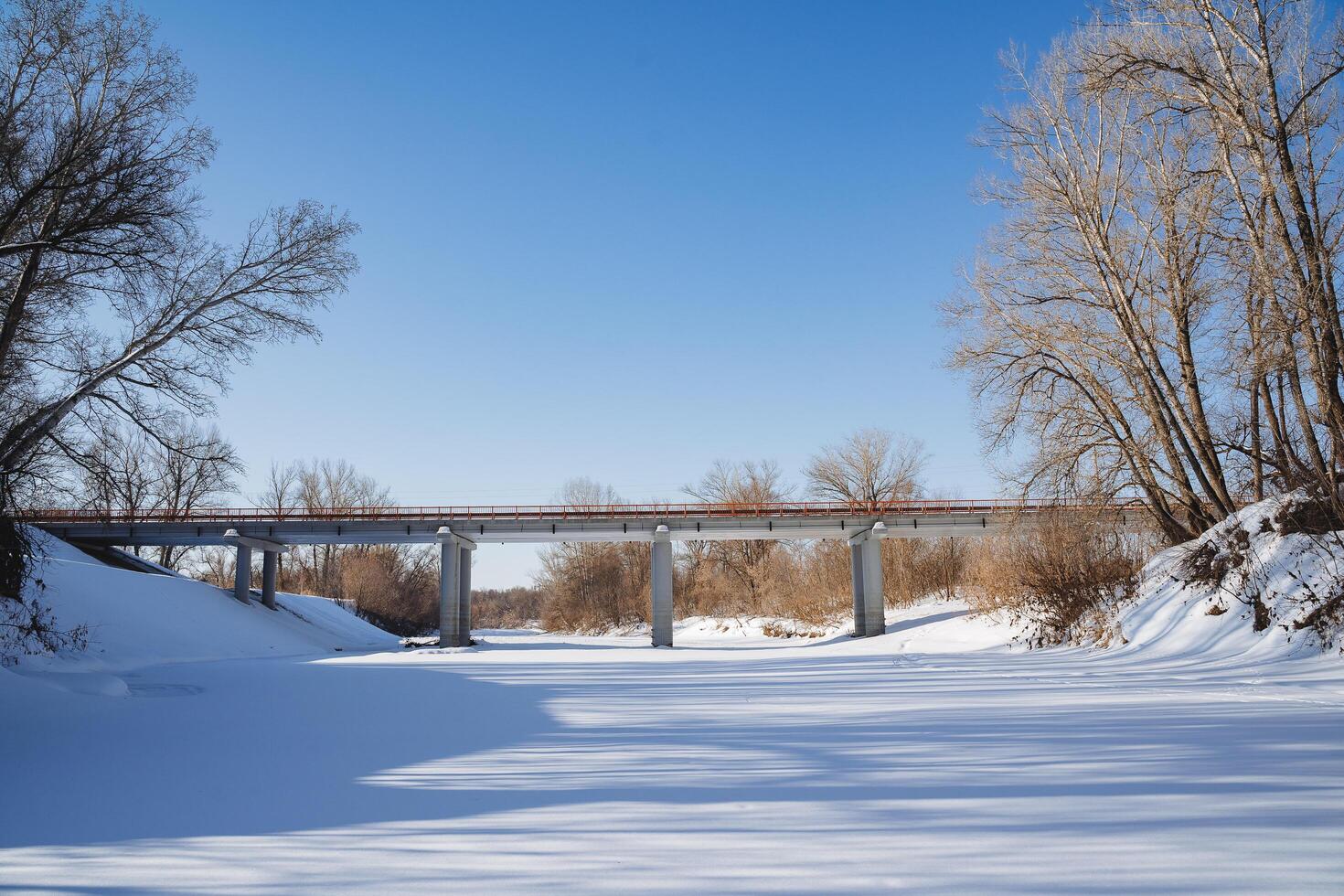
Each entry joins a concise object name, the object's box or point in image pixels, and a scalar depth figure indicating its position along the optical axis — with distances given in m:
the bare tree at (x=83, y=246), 11.70
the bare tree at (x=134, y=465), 14.51
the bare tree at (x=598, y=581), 67.62
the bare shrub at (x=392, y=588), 65.88
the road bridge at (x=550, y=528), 37.59
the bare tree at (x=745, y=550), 59.44
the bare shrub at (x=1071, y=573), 18.94
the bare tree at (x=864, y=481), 51.41
